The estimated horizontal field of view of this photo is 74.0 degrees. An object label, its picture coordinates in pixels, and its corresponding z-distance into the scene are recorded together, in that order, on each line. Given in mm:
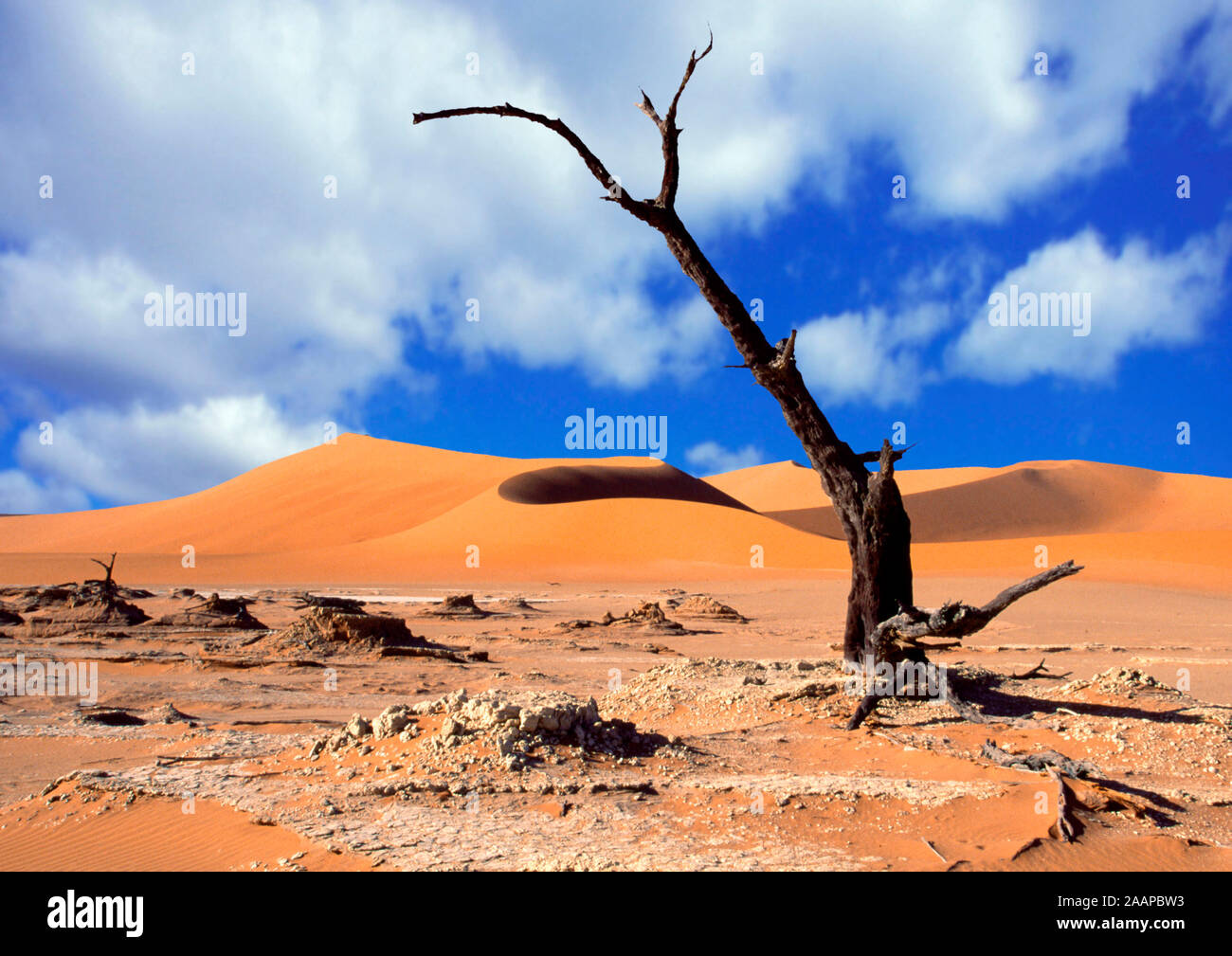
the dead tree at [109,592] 15741
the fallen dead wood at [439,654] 12477
